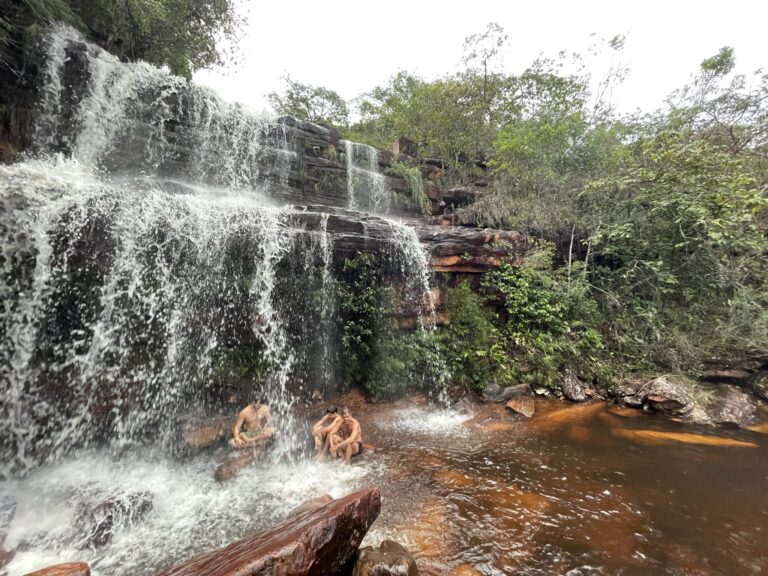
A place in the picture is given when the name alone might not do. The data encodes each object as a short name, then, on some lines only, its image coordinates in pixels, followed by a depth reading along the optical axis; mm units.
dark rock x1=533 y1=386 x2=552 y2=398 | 7223
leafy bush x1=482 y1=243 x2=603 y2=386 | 7574
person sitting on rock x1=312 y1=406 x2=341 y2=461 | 4867
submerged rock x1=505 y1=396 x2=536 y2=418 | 6375
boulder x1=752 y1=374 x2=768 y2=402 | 7248
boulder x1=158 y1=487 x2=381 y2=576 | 2020
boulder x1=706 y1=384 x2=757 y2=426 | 6296
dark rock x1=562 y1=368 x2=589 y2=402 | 7125
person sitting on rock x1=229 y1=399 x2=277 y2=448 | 4789
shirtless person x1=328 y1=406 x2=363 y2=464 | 4770
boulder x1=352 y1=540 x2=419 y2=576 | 2381
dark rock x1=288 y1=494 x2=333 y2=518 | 3315
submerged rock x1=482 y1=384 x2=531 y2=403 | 6953
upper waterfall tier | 7137
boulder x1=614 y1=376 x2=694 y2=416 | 6508
